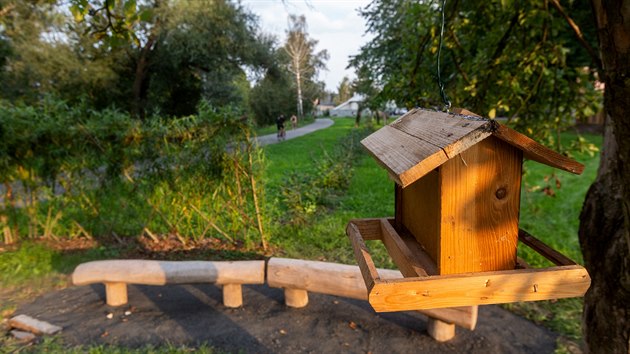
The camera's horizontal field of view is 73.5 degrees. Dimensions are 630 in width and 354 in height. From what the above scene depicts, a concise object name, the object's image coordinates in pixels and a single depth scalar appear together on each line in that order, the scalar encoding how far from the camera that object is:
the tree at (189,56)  14.50
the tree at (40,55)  13.85
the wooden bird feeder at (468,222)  1.36
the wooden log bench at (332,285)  3.70
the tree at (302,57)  35.41
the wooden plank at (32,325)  3.98
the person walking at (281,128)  20.95
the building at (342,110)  70.12
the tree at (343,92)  79.01
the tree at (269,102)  29.27
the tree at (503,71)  3.50
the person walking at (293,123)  29.91
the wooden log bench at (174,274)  4.31
